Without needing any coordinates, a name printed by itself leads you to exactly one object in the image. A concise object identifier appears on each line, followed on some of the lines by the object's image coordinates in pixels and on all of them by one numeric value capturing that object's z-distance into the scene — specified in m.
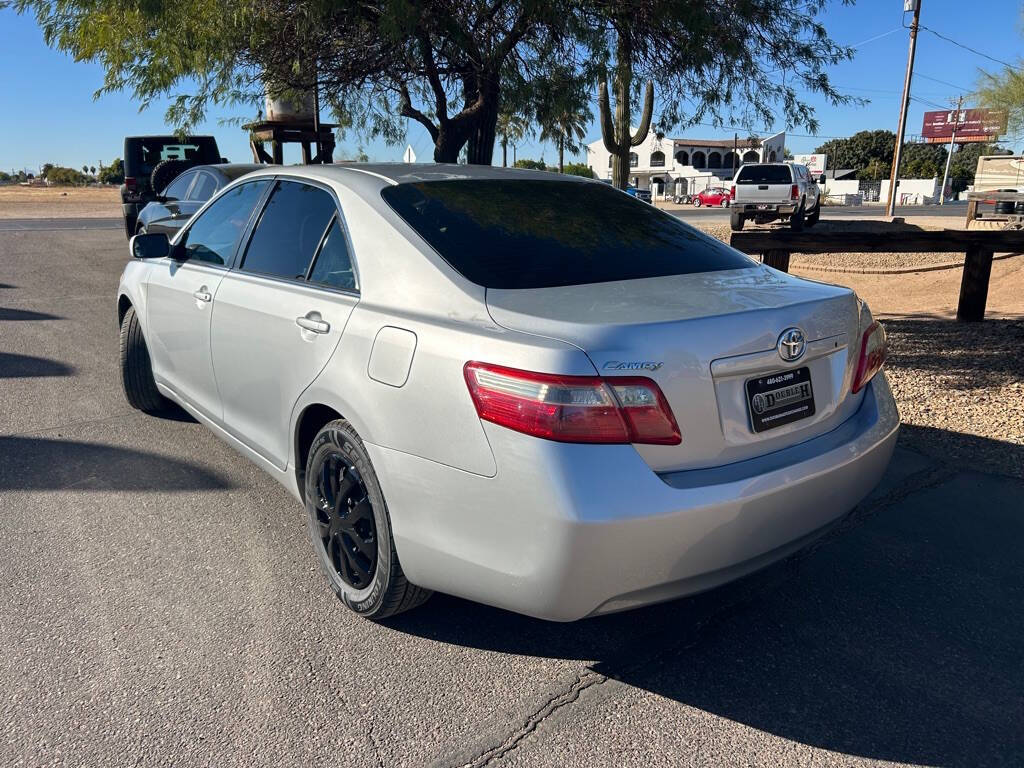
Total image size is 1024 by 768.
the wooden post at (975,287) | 7.92
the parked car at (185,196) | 9.20
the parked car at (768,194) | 22.80
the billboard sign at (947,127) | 72.50
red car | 51.86
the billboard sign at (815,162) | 74.69
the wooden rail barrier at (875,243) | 7.30
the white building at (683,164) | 76.56
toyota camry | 2.35
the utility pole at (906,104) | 31.96
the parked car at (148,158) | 14.61
